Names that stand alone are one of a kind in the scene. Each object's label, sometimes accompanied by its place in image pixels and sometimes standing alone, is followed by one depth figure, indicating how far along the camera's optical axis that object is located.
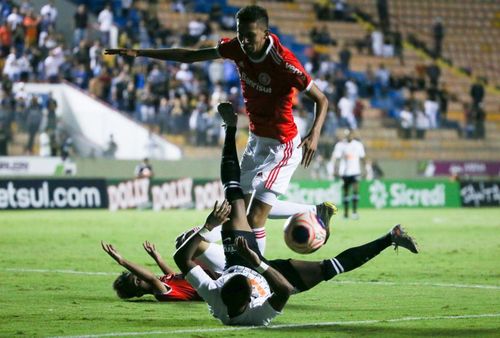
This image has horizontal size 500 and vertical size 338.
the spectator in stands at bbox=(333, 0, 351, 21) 45.91
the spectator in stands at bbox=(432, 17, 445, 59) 47.25
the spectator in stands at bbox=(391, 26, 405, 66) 45.31
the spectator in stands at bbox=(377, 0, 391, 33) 47.34
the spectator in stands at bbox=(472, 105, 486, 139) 38.16
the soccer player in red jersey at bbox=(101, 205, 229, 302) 10.53
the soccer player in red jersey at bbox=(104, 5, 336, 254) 10.04
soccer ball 9.76
